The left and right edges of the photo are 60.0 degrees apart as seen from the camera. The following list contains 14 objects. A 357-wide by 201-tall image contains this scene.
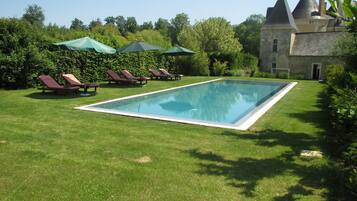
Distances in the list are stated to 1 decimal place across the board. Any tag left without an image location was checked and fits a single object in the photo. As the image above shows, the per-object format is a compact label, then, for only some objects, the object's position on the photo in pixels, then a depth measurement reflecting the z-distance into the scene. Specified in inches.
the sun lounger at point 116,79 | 668.7
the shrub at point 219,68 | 1182.9
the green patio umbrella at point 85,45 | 500.4
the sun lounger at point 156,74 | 858.8
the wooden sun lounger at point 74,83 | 518.1
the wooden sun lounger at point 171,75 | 871.4
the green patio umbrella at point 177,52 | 850.8
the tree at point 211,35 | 2060.8
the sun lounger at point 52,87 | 486.9
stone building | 1259.8
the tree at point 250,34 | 2773.1
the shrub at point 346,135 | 157.8
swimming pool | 381.4
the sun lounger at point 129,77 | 694.3
